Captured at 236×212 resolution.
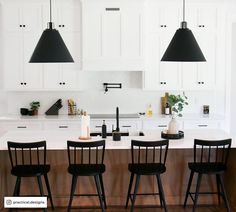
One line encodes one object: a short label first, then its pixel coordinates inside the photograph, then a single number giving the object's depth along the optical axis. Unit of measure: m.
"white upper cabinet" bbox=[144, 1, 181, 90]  6.96
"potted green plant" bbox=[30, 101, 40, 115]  7.20
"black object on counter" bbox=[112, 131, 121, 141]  4.70
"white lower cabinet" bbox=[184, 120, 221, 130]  6.93
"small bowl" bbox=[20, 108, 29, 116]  7.17
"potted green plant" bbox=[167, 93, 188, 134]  4.85
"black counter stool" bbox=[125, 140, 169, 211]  4.32
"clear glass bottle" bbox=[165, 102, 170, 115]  7.27
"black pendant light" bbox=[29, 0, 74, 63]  4.20
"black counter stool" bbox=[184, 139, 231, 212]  4.38
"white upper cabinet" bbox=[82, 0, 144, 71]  6.86
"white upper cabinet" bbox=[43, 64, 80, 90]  7.00
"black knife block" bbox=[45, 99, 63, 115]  7.18
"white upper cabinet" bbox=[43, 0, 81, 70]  6.90
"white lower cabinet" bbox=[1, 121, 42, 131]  6.80
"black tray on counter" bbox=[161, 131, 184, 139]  4.81
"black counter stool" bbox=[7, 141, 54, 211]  4.29
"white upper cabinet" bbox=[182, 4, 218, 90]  6.99
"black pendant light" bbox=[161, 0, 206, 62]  4.24
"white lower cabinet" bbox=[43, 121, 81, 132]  6.80
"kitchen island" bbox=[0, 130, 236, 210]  4.77
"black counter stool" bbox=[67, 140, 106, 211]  4.28
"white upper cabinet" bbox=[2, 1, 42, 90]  6.87
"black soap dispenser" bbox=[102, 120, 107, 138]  4.82
